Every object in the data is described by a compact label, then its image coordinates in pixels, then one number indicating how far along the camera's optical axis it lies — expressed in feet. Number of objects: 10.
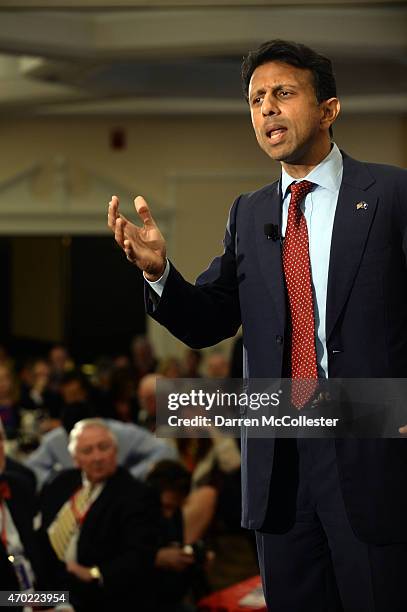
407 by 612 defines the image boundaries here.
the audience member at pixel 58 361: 74.64
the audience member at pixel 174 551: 31.63
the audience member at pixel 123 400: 54.29
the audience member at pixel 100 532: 29.89
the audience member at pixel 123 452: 40.45
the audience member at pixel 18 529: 24.62
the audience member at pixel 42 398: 55.93
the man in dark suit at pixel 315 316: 12.25
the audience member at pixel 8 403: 55.98
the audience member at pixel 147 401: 48.34
